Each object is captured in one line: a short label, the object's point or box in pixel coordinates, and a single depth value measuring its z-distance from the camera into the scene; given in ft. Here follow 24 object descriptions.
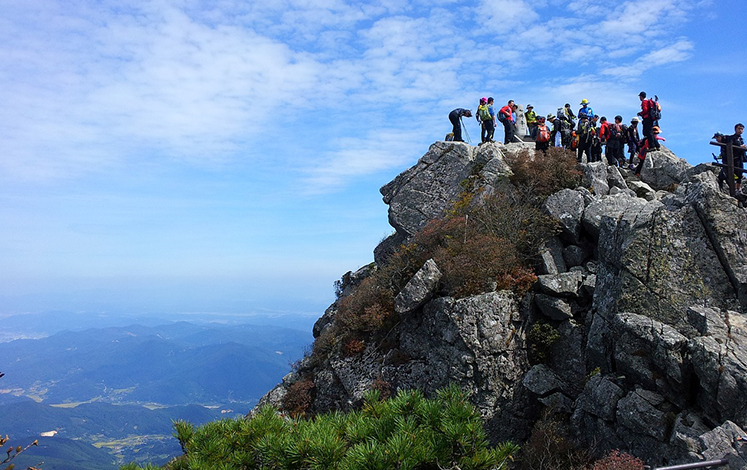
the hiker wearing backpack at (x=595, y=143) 71.15
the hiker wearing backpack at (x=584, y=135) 70.95
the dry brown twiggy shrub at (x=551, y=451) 35.06
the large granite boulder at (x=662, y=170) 66.44
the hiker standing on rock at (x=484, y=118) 82.23
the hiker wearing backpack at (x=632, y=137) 74.28
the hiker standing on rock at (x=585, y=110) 75.37
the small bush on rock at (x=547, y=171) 62.80
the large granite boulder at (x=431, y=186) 74.54
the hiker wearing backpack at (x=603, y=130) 70.38
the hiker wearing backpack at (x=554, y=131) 76.38
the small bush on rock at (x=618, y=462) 28.63
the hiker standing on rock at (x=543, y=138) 73.77
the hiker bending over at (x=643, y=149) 70.08
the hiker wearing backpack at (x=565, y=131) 76.38
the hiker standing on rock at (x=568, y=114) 79.34
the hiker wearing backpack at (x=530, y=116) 87.10
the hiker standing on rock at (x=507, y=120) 83.92
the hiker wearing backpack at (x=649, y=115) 68.64
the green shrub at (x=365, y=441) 24.22
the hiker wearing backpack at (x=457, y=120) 82.99
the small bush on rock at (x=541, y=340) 46.29
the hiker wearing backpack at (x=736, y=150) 48.08
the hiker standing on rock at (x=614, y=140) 70.74
